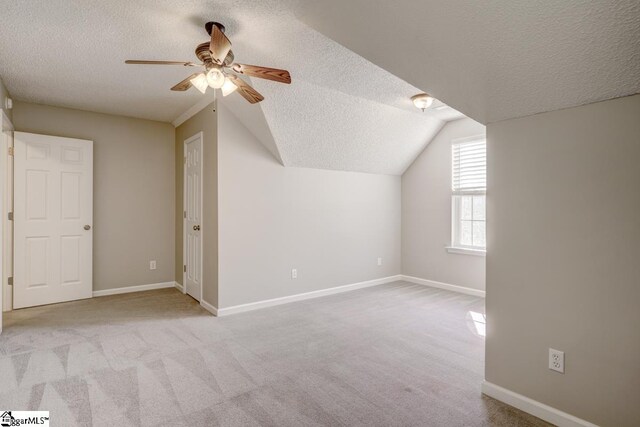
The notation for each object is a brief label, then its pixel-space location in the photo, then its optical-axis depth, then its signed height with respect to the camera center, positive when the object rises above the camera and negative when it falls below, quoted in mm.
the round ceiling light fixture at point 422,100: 3618 +1226
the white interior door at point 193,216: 4254 -60
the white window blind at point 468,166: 4613 +645
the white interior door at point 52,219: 4004 -94
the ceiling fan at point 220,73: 2223 +944
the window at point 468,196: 4633 +234
